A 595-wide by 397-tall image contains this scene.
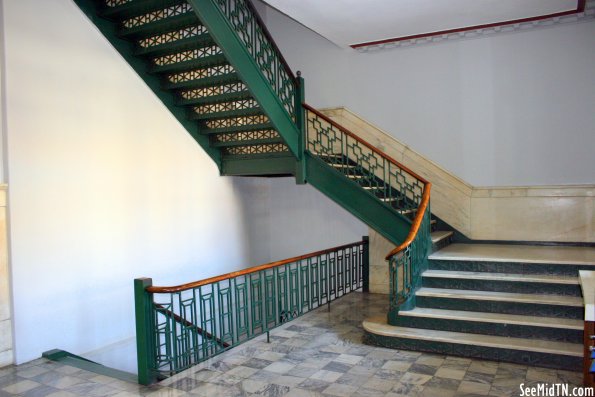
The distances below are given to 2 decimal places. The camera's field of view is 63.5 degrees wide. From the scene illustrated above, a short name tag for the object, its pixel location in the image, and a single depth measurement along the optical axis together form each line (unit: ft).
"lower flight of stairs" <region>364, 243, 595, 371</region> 14.97
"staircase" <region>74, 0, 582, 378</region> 15.83
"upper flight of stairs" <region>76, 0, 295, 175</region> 17.57
